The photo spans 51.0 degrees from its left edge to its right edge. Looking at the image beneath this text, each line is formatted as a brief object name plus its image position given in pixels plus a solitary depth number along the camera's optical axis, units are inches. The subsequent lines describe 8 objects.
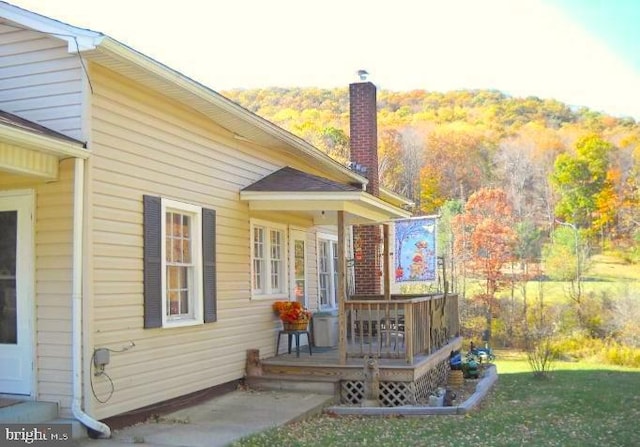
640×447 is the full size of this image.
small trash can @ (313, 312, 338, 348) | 487.5
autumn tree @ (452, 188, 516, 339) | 1143.6
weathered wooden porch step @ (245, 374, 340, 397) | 393.4
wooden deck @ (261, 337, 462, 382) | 385.1
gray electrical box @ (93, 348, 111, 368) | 277.4
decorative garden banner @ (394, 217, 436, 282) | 651.5
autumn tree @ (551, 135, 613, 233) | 1571.1
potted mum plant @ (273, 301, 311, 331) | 434.6
